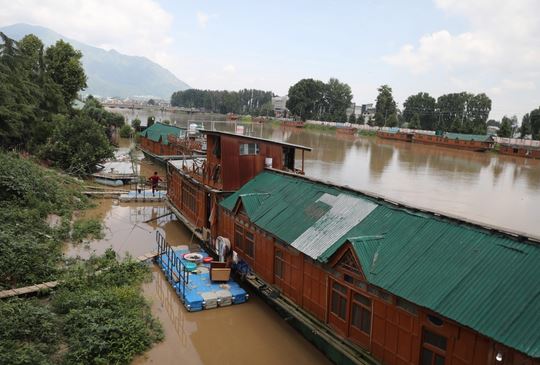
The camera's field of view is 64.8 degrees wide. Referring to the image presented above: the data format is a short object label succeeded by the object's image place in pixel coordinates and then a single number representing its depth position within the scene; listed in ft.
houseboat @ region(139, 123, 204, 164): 125.59
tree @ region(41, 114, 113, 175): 111.55
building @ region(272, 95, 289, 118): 554.63
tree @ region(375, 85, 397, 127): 409.90
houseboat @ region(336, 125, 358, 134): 387.84
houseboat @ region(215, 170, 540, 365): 27.58
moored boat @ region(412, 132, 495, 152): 269.85
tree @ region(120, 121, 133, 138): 237.45
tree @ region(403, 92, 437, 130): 424.46
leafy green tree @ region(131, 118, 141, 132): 247.74
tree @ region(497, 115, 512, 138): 308.19
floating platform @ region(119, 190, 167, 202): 99.08
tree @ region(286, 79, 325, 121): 466.70
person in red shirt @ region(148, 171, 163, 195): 104.06
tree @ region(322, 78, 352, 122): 484.33
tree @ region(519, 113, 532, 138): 324.74
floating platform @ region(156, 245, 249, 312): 49.62
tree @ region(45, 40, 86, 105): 196.34
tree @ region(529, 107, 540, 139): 315.33
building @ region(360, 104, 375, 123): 601.09
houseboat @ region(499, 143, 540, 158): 249.96
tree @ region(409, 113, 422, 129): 385.29
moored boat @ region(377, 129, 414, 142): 325.23
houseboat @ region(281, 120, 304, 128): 434.71
